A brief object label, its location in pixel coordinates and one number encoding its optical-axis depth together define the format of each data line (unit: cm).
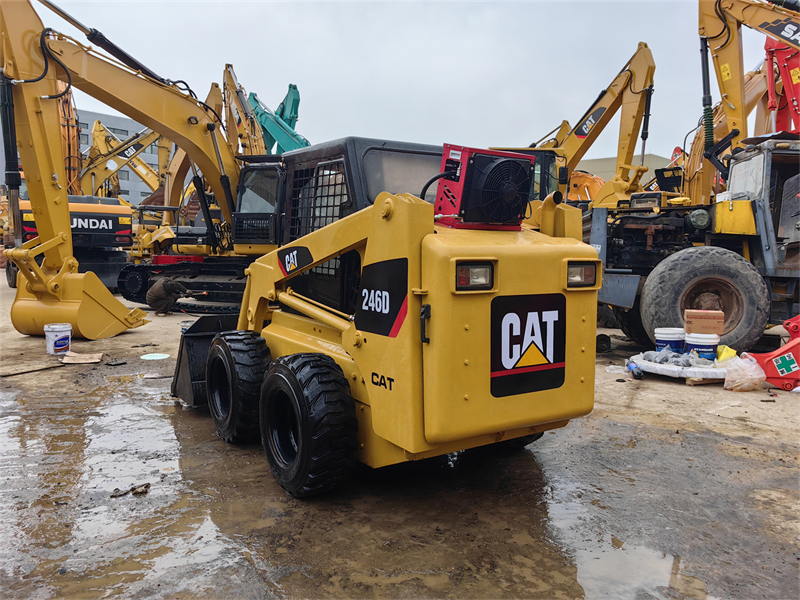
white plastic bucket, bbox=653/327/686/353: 606
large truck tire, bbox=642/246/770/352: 629
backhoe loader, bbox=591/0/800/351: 641
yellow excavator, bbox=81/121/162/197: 1691
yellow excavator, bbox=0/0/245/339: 731
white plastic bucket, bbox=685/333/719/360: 578
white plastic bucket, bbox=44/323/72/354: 689
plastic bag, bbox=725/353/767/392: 534
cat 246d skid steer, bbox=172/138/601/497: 259
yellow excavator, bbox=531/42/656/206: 1019
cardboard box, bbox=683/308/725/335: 595
